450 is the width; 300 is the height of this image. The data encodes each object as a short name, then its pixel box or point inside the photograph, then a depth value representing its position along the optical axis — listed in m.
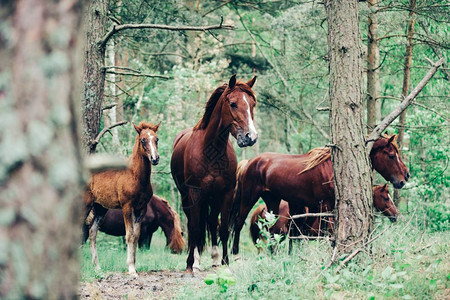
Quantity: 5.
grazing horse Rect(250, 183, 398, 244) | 19.86
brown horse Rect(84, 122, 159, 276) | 18.12
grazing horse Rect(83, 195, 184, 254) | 28.48
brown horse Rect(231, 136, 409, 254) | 18.62
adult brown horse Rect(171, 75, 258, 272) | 16.36
